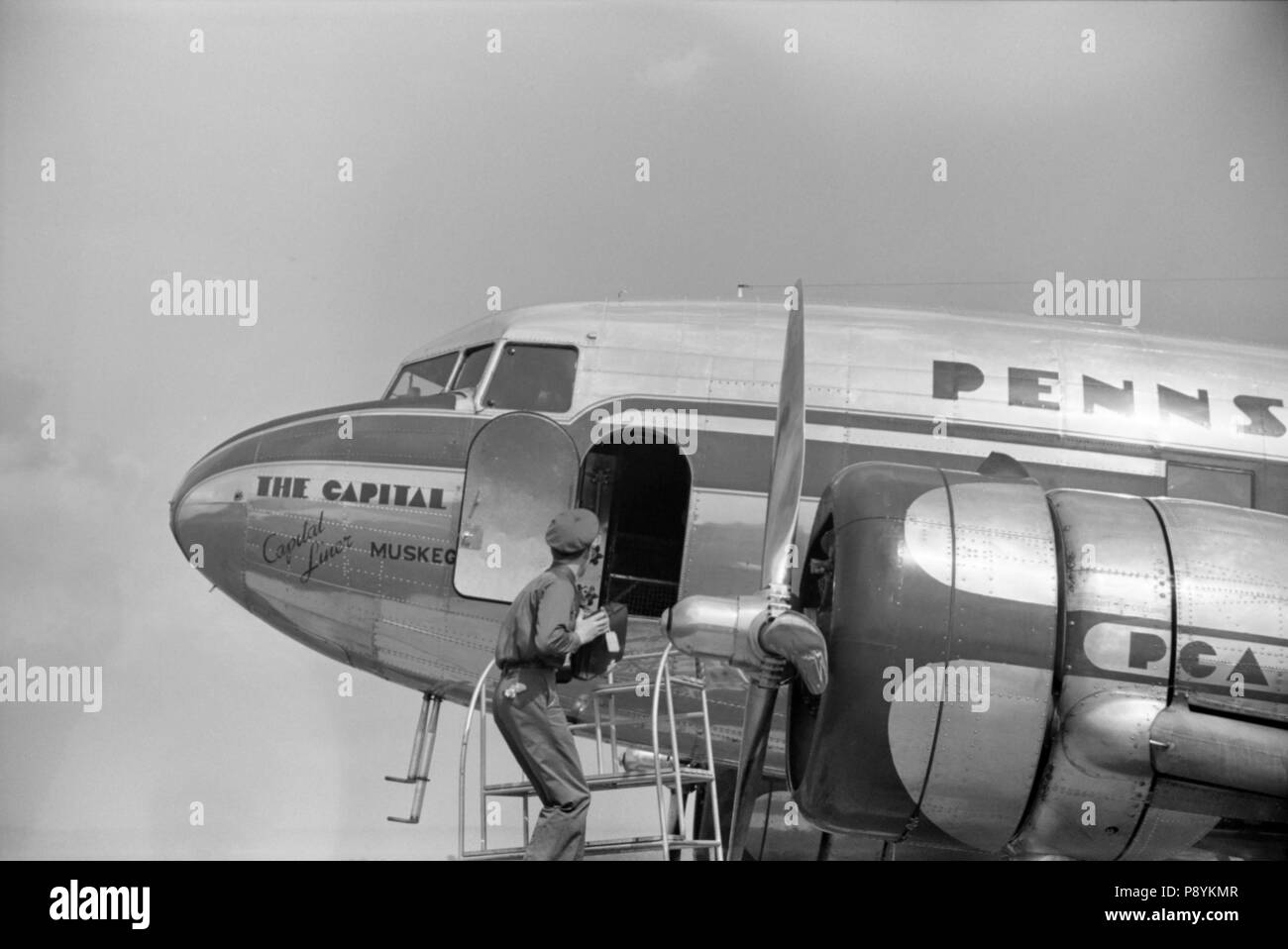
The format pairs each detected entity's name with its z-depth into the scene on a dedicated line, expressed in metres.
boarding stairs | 5.52
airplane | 5.37
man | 5.41
